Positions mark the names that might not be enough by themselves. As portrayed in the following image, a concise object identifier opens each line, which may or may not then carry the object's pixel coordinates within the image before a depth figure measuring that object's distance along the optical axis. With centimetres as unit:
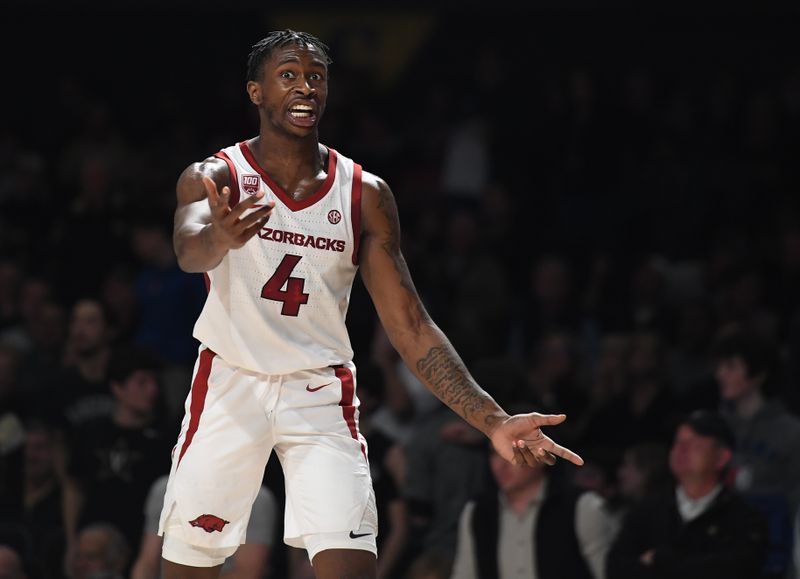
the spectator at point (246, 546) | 1459
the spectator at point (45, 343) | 2034
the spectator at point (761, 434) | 1532
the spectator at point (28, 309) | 2106
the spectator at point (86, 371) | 1823
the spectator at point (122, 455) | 1608
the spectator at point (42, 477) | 1686
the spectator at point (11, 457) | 1658
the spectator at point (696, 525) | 1391
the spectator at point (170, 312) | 2044
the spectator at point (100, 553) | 1499
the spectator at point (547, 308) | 2162
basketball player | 1002
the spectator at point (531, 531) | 1445
